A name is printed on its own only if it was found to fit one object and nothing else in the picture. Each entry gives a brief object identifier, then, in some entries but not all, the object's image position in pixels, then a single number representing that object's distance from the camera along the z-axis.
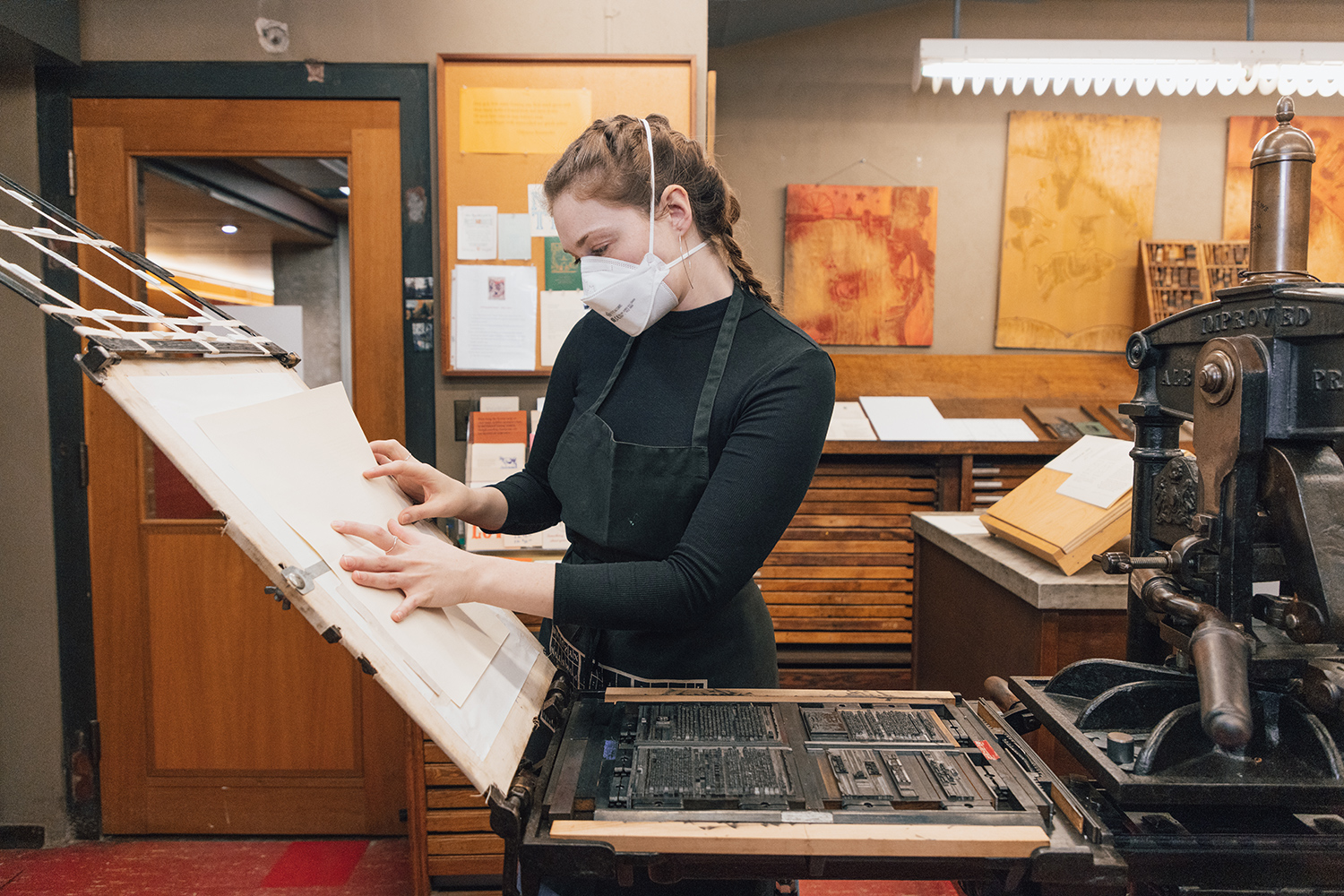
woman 1.05
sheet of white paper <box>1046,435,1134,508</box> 1.86
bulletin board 2.48
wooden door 2.53
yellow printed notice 2.49
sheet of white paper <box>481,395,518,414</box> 2.56
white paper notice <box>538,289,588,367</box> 2.56
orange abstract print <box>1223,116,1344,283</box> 4.08
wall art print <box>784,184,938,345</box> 4.07
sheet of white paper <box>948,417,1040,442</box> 3.41
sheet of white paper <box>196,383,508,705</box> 0.88
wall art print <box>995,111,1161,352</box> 4.07
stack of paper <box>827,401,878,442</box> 3.33
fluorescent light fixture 3.10
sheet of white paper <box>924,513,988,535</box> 2.38
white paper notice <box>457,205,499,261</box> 2.52
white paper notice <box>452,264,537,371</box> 2.53
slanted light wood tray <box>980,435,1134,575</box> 1.77
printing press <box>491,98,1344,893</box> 0.79
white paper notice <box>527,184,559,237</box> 2.52
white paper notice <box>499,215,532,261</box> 2.53
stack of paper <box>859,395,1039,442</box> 3.37
